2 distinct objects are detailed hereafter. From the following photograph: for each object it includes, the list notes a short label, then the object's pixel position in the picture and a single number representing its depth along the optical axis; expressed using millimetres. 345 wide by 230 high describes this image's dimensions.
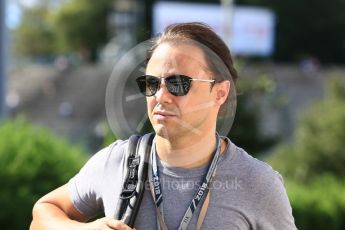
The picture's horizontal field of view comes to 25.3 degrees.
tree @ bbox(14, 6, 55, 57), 57688
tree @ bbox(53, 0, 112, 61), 53062
